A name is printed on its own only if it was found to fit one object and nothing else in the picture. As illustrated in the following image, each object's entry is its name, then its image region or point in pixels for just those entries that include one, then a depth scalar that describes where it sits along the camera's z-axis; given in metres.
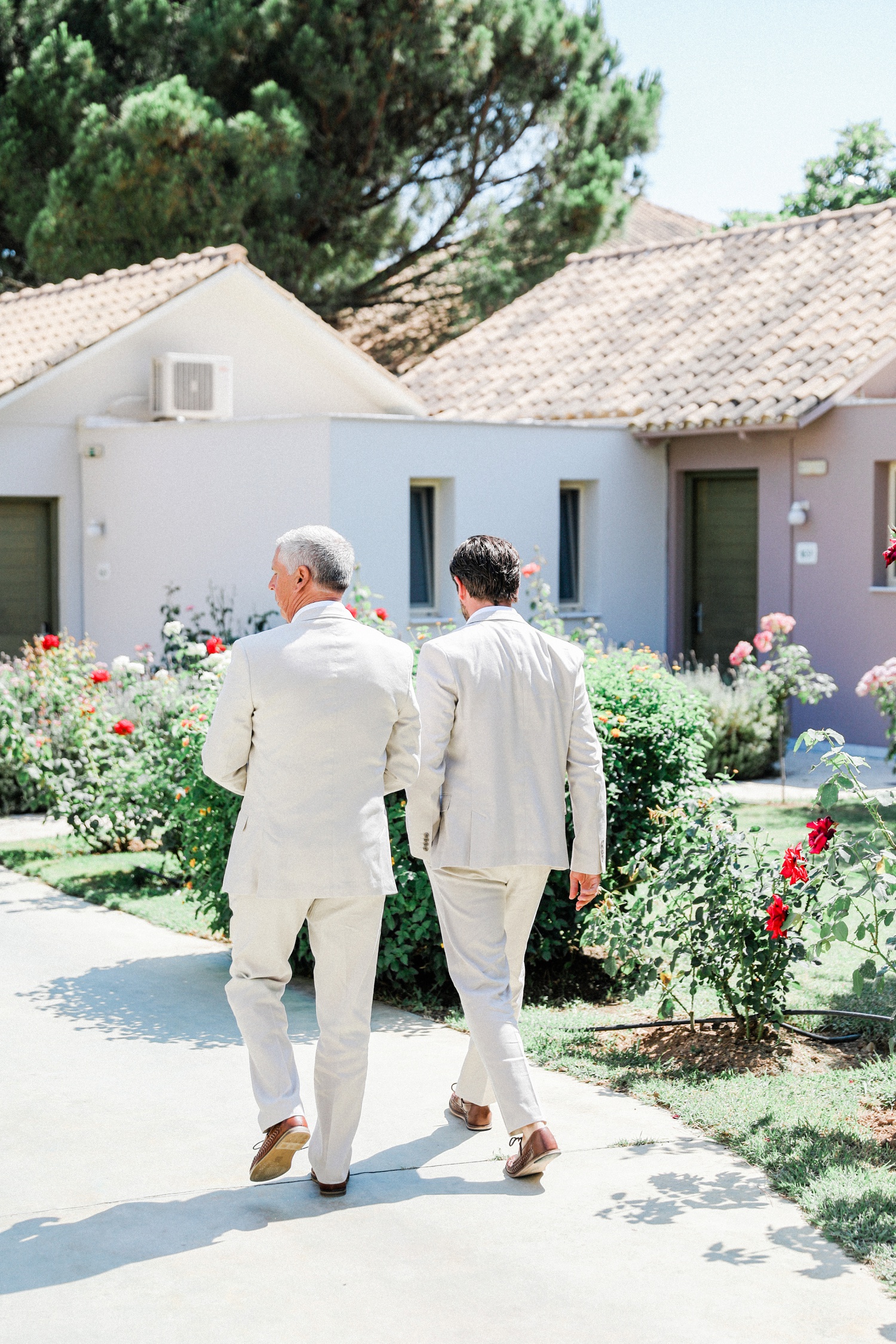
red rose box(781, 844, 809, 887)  5.02
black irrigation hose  6.00
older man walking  4.32
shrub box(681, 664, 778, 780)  13.02
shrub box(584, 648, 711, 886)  6.71
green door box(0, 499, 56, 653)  15.73
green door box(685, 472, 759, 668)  15.88
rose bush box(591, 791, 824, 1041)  5.62
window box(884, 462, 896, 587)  14.44
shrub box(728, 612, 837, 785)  12.40
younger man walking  4.62
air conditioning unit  15.89
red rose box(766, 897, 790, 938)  5.23
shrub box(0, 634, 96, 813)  9.98
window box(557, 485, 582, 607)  16.20
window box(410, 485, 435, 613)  14.88
